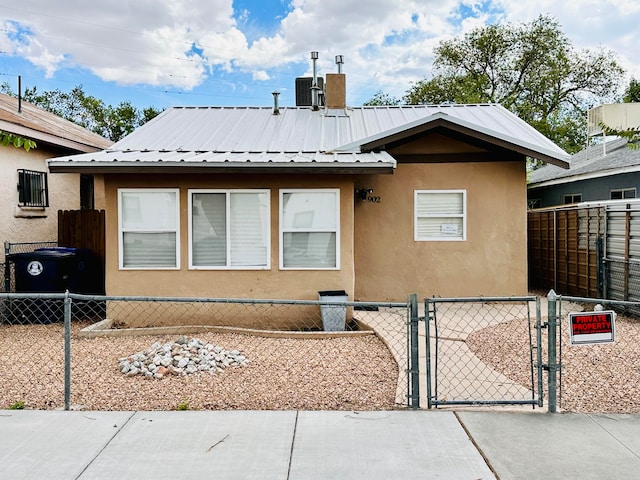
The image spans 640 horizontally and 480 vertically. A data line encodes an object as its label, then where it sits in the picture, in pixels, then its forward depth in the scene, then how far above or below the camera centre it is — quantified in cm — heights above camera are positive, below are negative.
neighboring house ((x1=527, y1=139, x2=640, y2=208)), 1382 +166
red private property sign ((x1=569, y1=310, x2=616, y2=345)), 443 -80
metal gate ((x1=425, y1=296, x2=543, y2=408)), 475 -151
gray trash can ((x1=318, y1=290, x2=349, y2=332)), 805 -125
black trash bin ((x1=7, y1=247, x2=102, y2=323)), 922 -70
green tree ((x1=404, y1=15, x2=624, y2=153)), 2869 +897
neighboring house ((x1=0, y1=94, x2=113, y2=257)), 1020 +129
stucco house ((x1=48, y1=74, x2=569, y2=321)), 853 +50
